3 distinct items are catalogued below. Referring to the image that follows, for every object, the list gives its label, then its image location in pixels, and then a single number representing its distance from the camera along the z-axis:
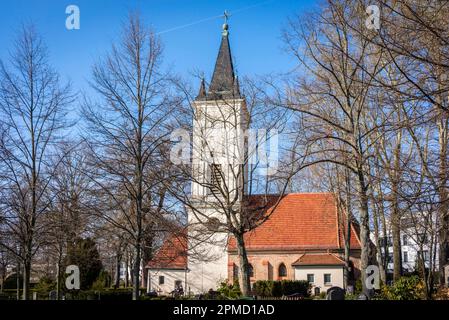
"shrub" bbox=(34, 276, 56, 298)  34.56
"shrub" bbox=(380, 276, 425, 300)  21.19
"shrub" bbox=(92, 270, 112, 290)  33.19
